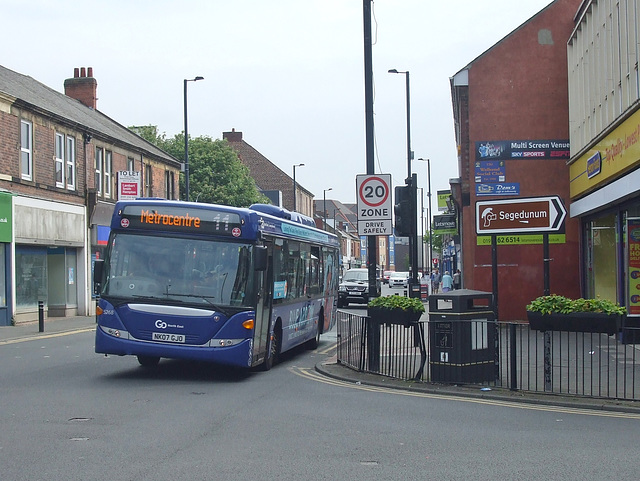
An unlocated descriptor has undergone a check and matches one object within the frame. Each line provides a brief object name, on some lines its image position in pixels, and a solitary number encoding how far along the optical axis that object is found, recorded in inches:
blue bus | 487.5
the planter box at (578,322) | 432.1
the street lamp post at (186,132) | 1491.1
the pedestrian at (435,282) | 2043.8
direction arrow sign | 510.3
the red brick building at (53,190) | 1061.1
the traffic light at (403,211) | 583.8
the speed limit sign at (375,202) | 584.4
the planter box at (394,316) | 510.9
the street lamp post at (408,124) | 1460.4
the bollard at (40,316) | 949.8
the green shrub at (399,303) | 514.0
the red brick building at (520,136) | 964.6
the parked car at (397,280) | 2556.6
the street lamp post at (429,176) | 2439.2
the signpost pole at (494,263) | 523.3
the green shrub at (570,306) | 438.6
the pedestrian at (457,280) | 1493.6
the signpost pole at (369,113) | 583.2
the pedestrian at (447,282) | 1459.0
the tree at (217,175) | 2470.5
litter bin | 468.4
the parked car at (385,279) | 3367.4
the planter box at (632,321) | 721.6
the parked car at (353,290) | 1509.6
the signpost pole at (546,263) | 498.3
